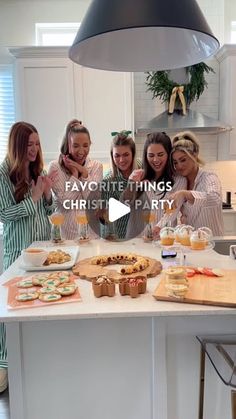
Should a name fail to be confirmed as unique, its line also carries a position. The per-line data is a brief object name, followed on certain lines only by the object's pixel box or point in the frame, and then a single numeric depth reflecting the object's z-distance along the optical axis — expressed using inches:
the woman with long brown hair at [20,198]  75.2
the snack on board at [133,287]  47.3
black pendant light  39.7
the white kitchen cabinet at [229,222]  130.3
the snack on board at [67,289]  48.0
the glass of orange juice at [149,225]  77.4
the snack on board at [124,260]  57.3
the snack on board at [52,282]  50.9
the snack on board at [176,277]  47.9
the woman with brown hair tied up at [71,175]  88.6
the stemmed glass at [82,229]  77.5
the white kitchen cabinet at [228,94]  134.7
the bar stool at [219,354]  48.5
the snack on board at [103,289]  47.7
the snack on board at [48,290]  48.3
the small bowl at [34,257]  58.3
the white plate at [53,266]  58.7
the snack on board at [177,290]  45.4
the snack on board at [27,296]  46.5
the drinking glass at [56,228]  75.9
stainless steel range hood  132.0
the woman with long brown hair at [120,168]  88.0
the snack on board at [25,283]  51.1
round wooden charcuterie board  54.1
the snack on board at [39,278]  51.7
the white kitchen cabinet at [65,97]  128.2
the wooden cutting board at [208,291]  44.3
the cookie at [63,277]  52.5
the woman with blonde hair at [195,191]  78.4
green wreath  134.0
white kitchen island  51.0
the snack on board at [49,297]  46.1
